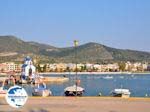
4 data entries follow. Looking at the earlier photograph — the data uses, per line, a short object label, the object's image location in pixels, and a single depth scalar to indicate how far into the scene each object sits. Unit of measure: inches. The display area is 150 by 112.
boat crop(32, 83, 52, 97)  2129.9
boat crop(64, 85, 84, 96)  2212.1
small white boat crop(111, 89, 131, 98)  2251.2
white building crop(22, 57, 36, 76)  5502.0
